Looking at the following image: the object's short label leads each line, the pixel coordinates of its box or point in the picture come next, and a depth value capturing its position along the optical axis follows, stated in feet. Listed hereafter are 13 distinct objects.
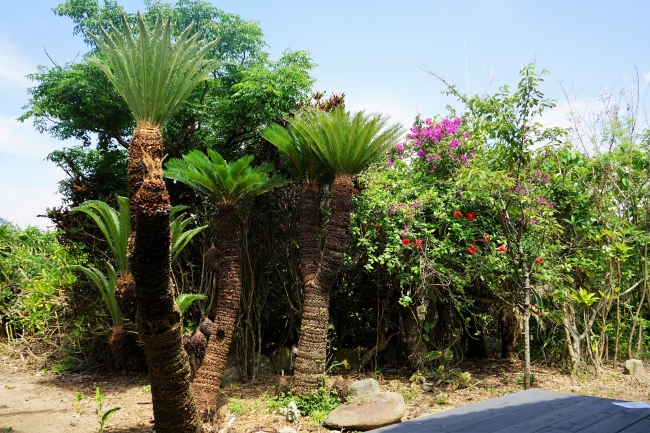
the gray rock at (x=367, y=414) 15.85
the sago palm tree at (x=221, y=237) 17.84
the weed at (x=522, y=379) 22.17
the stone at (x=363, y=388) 19.12
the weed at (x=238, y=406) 17.83
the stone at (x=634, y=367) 23.97
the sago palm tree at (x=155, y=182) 10.47
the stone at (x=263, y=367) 23.32
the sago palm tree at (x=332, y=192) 18.75
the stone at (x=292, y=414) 16.71
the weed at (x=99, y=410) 16.30
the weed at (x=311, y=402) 17.85
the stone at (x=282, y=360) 24.03
